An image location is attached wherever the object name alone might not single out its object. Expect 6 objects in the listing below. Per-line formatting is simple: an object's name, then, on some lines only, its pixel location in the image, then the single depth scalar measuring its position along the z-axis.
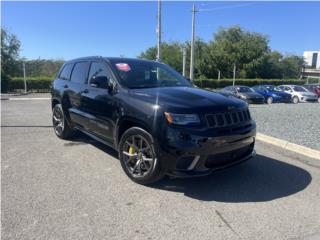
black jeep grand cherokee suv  3.72
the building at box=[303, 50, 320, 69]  120.25
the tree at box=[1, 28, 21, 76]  39.53
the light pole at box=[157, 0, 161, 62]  25.03
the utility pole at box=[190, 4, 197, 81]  26.73
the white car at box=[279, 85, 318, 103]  23.36
